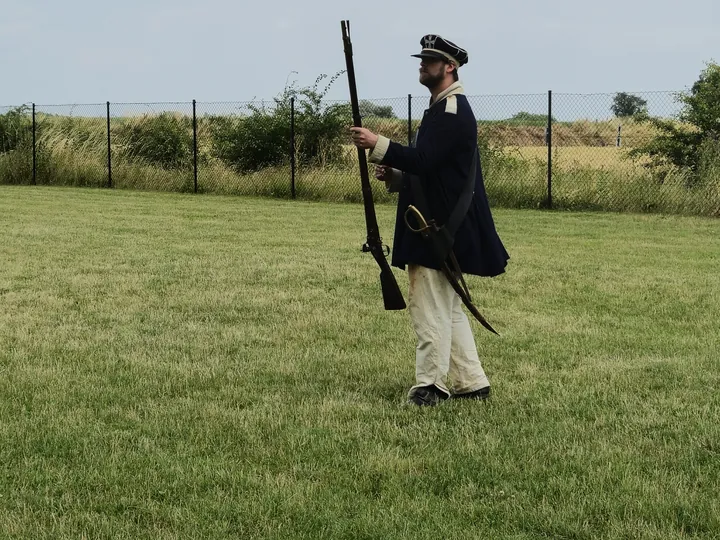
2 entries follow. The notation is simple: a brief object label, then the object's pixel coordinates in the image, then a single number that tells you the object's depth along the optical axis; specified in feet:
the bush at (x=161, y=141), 81.92
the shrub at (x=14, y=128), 87.10
